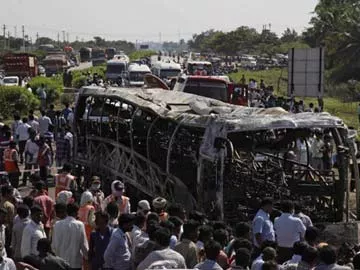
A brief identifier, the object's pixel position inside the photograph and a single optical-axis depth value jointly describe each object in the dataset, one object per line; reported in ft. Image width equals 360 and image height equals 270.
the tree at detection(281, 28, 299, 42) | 395.12
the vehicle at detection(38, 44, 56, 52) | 437.99
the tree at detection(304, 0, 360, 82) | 188.75
